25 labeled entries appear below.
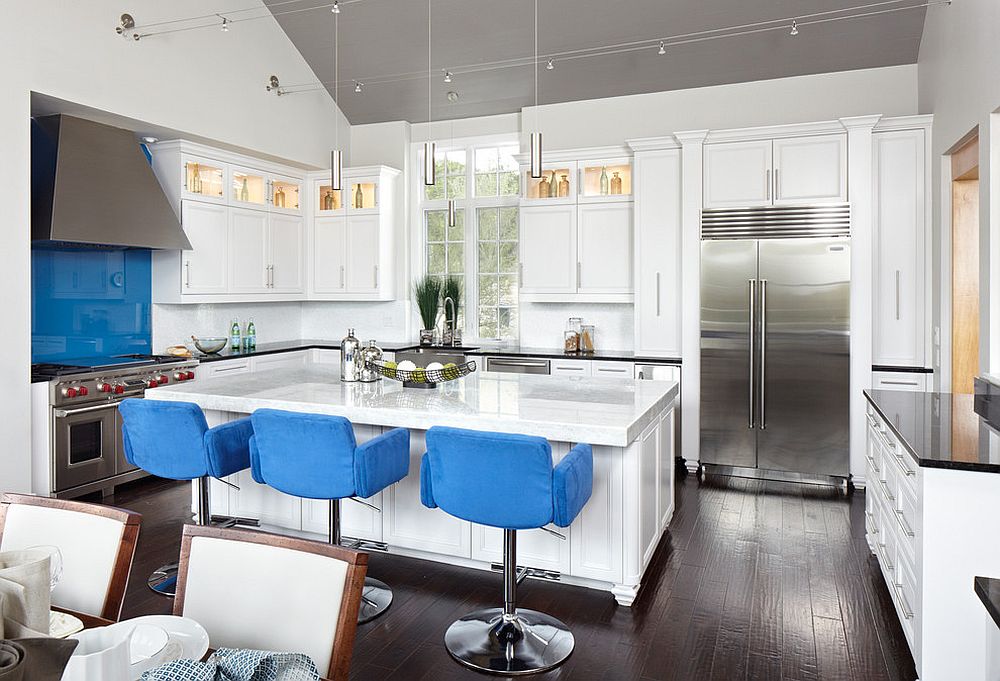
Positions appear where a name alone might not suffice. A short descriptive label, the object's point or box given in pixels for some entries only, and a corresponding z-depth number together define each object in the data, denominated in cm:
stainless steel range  473
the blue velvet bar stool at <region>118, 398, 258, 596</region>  335
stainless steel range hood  475
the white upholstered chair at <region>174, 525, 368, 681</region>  147
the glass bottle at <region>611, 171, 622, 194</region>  639
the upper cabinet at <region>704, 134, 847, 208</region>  544
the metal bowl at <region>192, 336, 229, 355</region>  616
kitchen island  326
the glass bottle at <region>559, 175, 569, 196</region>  658
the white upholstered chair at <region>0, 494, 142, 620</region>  171
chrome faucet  745
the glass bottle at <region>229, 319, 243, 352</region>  679
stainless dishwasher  632
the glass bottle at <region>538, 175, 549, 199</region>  664
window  736
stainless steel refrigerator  540
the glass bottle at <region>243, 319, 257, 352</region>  696
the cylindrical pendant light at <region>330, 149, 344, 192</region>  389
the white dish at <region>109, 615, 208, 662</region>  126
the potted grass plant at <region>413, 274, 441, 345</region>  744
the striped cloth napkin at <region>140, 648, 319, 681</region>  100
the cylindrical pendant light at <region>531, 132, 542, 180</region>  371
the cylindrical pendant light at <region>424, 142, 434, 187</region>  383
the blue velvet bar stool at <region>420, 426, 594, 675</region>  265
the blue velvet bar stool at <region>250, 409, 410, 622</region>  299
